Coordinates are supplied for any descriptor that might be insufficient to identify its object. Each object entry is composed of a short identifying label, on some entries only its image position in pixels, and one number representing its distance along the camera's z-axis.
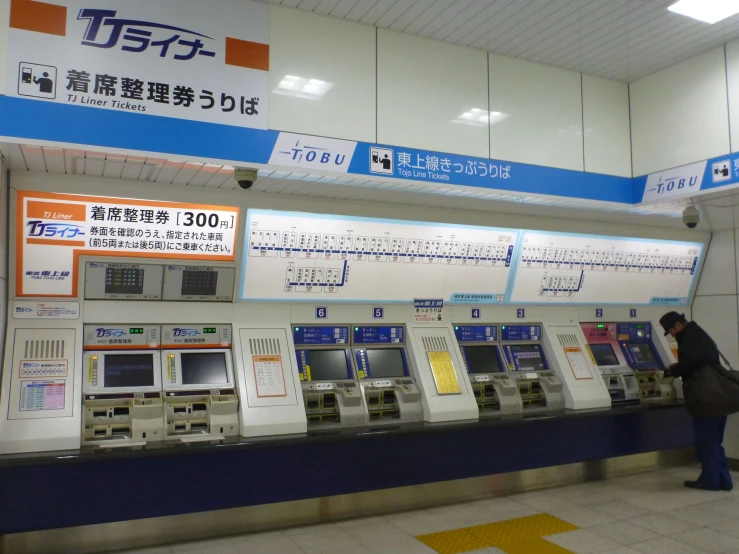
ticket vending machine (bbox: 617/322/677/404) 5.89
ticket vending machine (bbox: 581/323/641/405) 5.77
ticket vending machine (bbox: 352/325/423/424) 4.67
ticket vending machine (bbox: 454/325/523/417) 5.11
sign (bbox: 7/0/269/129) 3.11
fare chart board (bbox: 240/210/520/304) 4.59
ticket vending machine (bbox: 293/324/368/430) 4.48
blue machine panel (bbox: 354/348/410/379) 4.82
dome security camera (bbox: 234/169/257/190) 3.75
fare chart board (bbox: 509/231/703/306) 5.71
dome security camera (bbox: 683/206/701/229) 5.23
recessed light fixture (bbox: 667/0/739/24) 3.83
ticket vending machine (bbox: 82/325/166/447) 3.85
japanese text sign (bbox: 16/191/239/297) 3.92
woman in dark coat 5.04
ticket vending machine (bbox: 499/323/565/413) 5.33
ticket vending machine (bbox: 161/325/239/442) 4.05
